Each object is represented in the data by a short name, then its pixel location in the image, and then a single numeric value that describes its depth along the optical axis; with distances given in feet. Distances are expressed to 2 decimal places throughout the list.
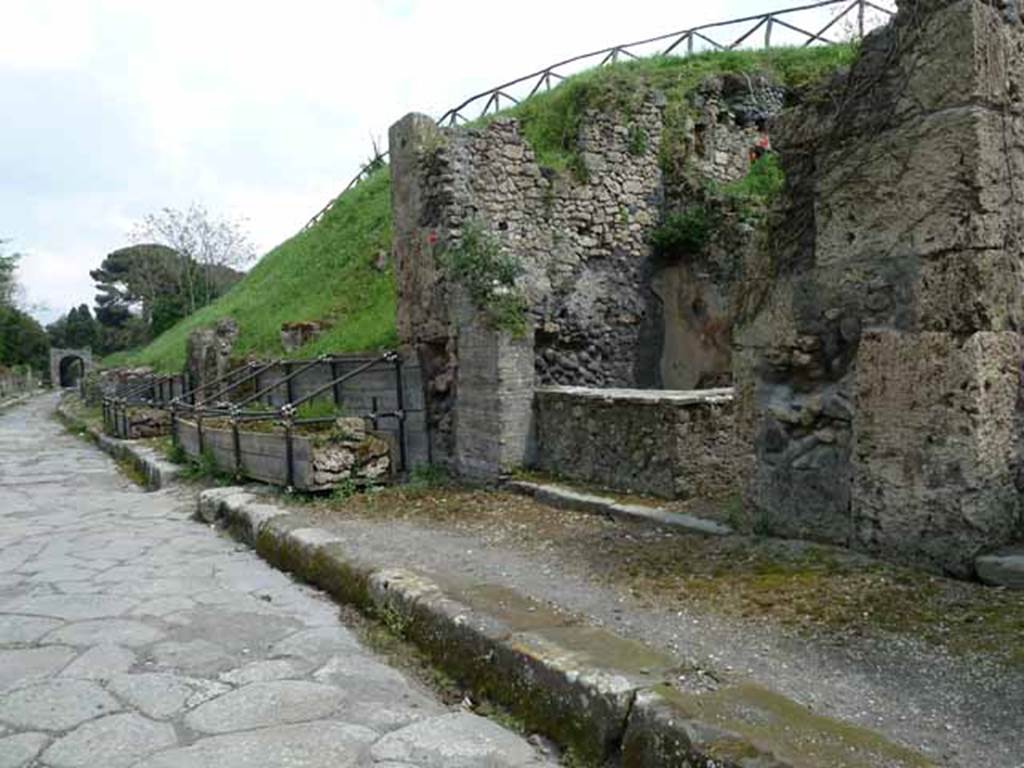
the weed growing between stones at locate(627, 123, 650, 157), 30.14
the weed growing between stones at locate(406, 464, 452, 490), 25.08
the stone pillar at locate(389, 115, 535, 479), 24.07
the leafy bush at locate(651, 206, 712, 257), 29.48
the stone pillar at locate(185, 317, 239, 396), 51.39
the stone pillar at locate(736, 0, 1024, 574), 11.73
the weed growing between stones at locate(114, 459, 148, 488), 34.81
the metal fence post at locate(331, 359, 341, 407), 30.78
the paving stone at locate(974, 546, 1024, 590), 10.98
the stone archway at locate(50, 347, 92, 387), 196.27
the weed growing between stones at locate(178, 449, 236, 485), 29.60
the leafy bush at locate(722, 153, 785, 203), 31.45
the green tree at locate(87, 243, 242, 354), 124.77
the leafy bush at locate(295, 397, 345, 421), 29.53
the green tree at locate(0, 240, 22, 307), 120.16
